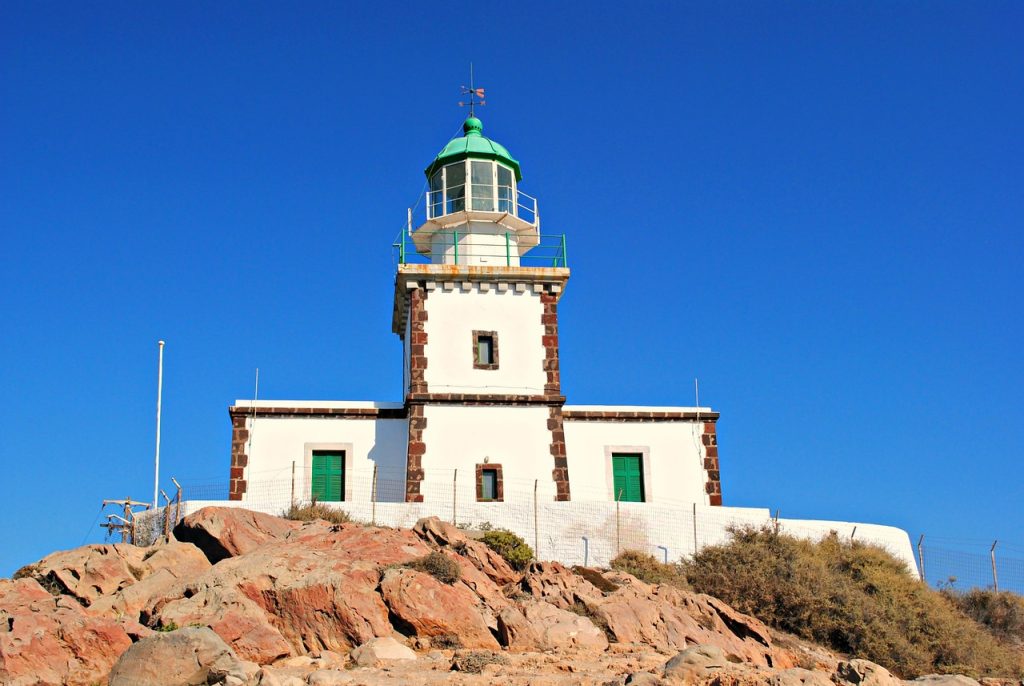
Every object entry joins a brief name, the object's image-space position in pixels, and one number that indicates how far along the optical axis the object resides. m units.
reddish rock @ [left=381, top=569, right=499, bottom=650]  16.45
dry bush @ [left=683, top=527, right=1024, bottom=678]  20.61
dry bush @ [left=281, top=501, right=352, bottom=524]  23.25
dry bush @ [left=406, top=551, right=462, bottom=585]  17.95
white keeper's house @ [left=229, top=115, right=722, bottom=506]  25.81
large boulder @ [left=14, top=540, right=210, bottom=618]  17.31
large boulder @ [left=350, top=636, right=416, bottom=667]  15.05
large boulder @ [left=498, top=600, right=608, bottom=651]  16.28
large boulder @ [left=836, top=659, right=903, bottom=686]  14.45
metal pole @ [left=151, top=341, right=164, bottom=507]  24.52
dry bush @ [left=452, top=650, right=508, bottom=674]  14.69
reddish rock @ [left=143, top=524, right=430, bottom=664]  15.49
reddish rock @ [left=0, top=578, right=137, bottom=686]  13.82
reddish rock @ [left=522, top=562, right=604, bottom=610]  18.11
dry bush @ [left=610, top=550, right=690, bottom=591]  22.19
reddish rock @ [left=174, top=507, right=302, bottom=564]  19.25
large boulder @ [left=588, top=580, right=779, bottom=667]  17.38
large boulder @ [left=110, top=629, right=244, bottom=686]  13.24
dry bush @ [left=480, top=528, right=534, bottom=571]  21.44
